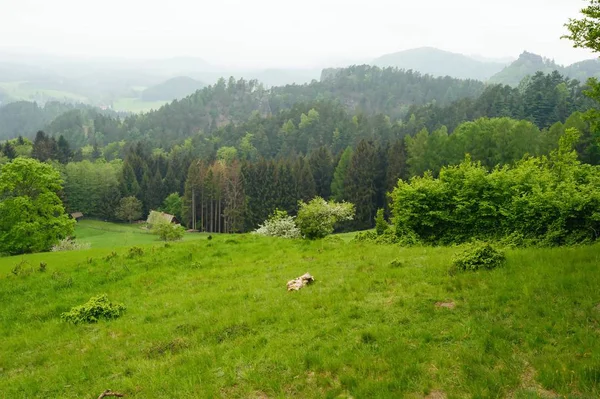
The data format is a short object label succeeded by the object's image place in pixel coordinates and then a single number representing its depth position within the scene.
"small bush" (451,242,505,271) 15.77
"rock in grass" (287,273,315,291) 16.80
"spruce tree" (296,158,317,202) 105.19
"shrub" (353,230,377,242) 31.41
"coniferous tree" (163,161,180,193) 124.31
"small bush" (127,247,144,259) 25.41
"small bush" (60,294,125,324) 16.72
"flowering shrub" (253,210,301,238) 45.62
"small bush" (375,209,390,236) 34.22
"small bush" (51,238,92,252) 55.60
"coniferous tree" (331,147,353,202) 103.62
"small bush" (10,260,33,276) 23.14
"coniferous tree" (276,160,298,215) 103.44
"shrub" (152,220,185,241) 76.04
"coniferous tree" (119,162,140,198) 119.50
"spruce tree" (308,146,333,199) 114.88
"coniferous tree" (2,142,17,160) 119.73
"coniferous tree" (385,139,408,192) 96.06
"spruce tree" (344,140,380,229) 95.50
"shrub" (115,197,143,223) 111.69
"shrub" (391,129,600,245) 18.95
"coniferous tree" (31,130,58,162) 125.56
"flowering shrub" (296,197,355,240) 30.33
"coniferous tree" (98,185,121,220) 113.69
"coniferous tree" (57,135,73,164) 131.12
